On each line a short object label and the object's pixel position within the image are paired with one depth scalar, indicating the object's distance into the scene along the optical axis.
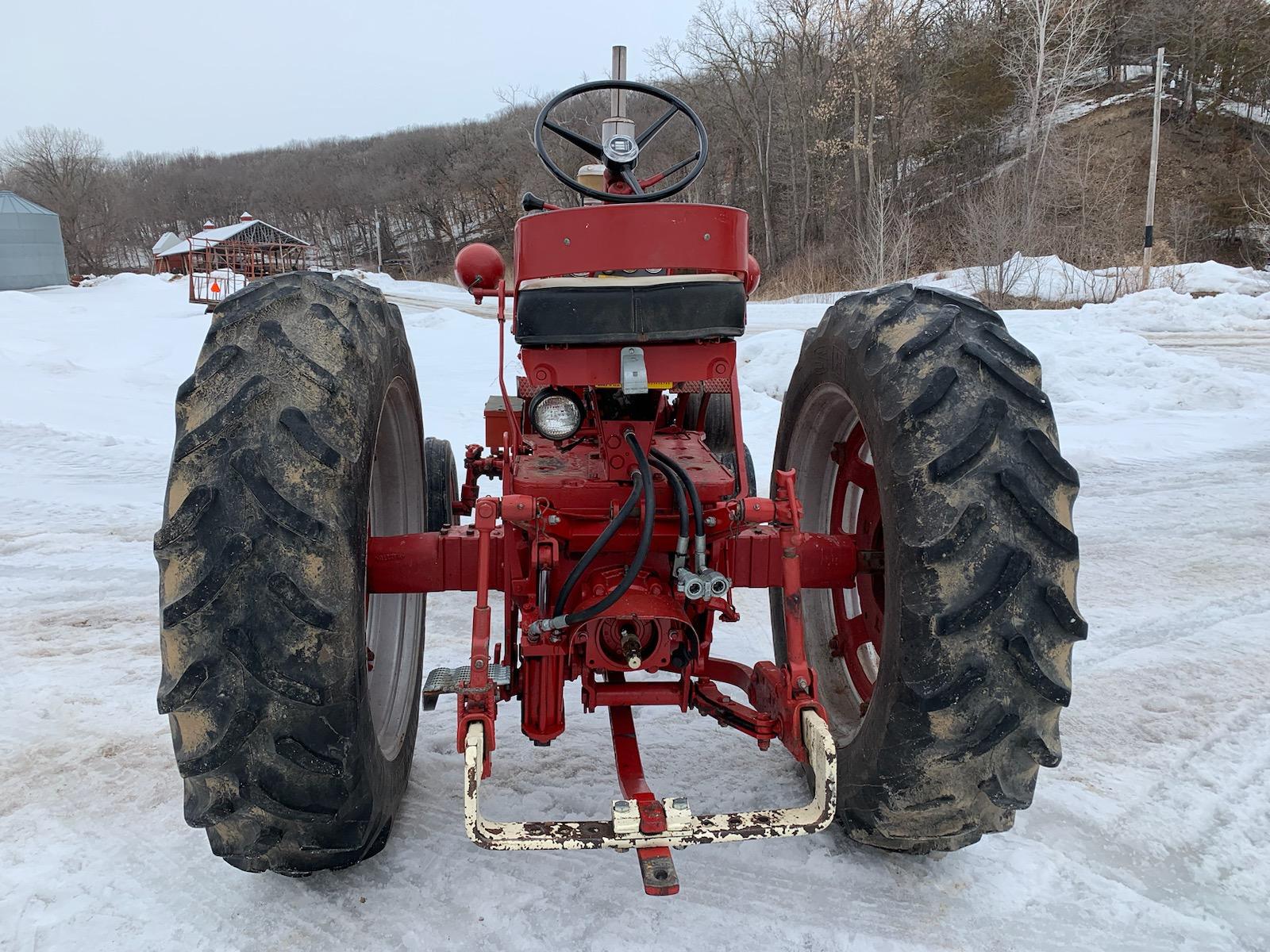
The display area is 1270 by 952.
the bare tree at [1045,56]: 25.73
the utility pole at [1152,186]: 20.65
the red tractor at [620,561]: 1.87
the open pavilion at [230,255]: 26.23
